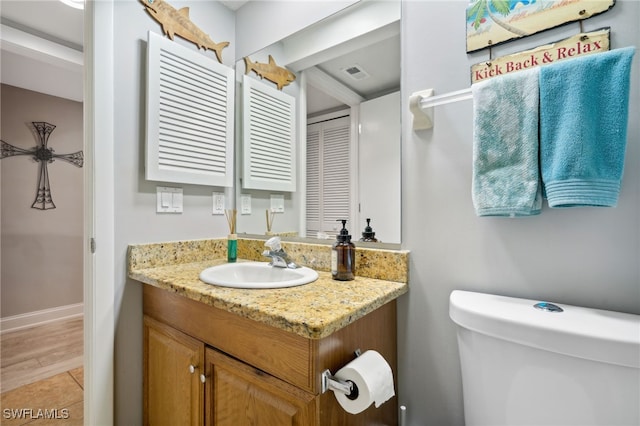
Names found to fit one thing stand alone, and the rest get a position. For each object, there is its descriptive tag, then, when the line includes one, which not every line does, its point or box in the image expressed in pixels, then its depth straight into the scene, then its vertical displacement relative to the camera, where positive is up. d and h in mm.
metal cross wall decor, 2814 +513
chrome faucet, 1221 -186
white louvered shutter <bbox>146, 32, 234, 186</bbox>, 1293 +465
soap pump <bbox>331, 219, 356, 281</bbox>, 1046 -168
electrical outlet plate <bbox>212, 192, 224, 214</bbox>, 1577 +44
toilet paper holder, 674 -409
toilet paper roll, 664 -402
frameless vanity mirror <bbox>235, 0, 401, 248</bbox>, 1105 +357
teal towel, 660 +196
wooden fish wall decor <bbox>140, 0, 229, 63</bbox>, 1334 +915
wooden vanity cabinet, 700 -456
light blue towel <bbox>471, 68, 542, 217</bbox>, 749 +176
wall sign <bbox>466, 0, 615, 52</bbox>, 780 +564
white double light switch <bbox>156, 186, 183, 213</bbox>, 1353 +55
